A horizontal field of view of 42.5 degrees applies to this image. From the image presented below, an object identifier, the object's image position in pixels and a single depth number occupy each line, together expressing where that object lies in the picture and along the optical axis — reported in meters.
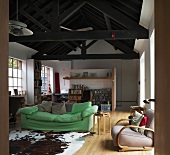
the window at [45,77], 12.99
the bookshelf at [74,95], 12.71
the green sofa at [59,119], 6.37
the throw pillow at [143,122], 4.83
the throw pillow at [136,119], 4.95
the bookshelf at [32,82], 10.54
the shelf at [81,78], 12.55
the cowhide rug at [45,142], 4.53
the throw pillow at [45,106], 7.23
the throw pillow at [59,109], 7.09
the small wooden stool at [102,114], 6.21
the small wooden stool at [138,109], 7.60
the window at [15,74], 9.49
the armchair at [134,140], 4.58
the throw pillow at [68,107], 7.37
